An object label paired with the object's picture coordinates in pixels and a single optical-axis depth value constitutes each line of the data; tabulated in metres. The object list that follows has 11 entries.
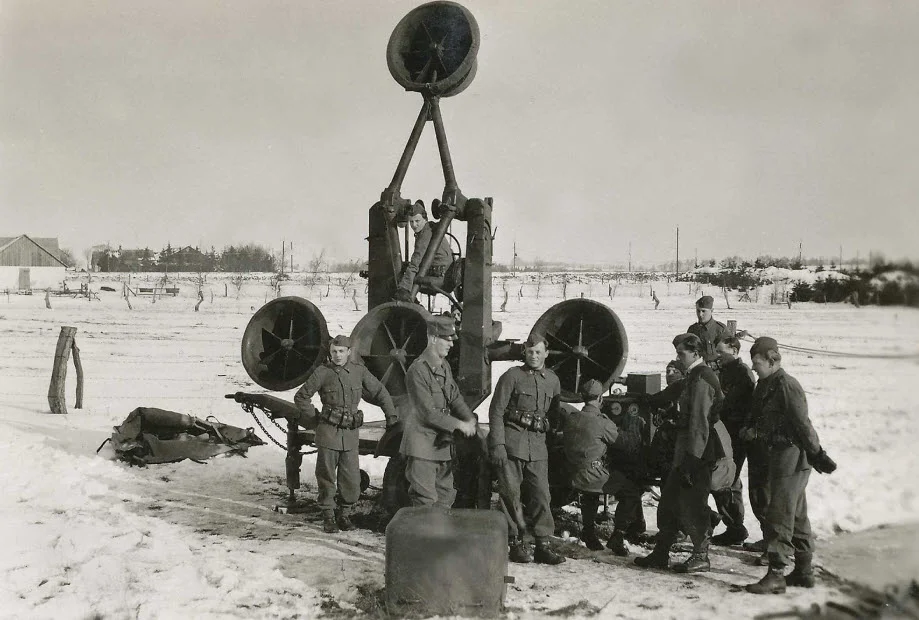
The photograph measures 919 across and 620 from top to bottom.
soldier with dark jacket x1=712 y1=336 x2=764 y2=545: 5.91
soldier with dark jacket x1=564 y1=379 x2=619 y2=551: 5.52
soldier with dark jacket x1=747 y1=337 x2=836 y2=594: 4.73
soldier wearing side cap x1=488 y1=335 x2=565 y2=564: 5.37
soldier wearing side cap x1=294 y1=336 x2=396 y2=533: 6.21
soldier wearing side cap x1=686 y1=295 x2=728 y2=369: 6.90
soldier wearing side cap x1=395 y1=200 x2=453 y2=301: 6.97
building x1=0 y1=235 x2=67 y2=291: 41.16
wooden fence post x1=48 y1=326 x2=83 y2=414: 11.71
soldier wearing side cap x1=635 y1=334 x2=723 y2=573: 5.11
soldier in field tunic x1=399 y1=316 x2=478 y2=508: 5.27
